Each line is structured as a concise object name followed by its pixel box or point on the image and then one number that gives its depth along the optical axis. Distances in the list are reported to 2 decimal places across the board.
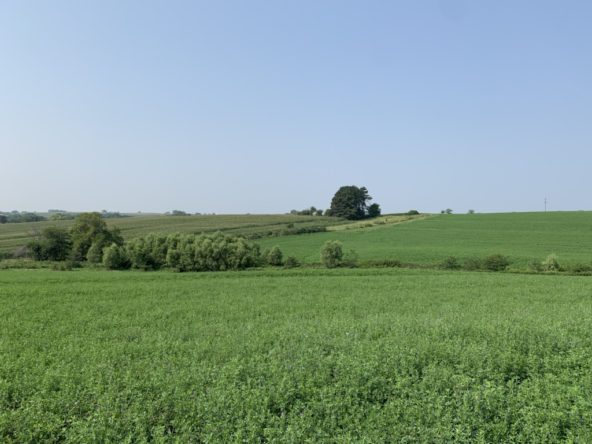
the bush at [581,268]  38.46
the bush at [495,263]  41.53
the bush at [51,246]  64.38
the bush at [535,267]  40.08
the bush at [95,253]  55.77
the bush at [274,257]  49.72
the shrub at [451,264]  42.91
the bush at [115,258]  50.25
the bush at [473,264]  42.12
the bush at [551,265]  40.15
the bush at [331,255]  46.50
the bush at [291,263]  47.45
